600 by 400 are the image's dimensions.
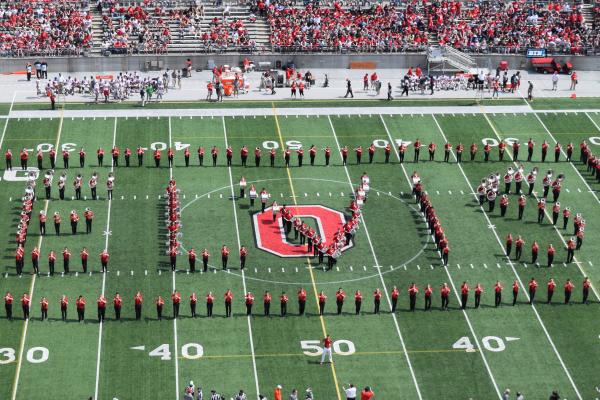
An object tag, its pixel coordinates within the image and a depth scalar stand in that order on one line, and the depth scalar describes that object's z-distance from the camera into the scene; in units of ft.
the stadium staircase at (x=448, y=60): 286.87
